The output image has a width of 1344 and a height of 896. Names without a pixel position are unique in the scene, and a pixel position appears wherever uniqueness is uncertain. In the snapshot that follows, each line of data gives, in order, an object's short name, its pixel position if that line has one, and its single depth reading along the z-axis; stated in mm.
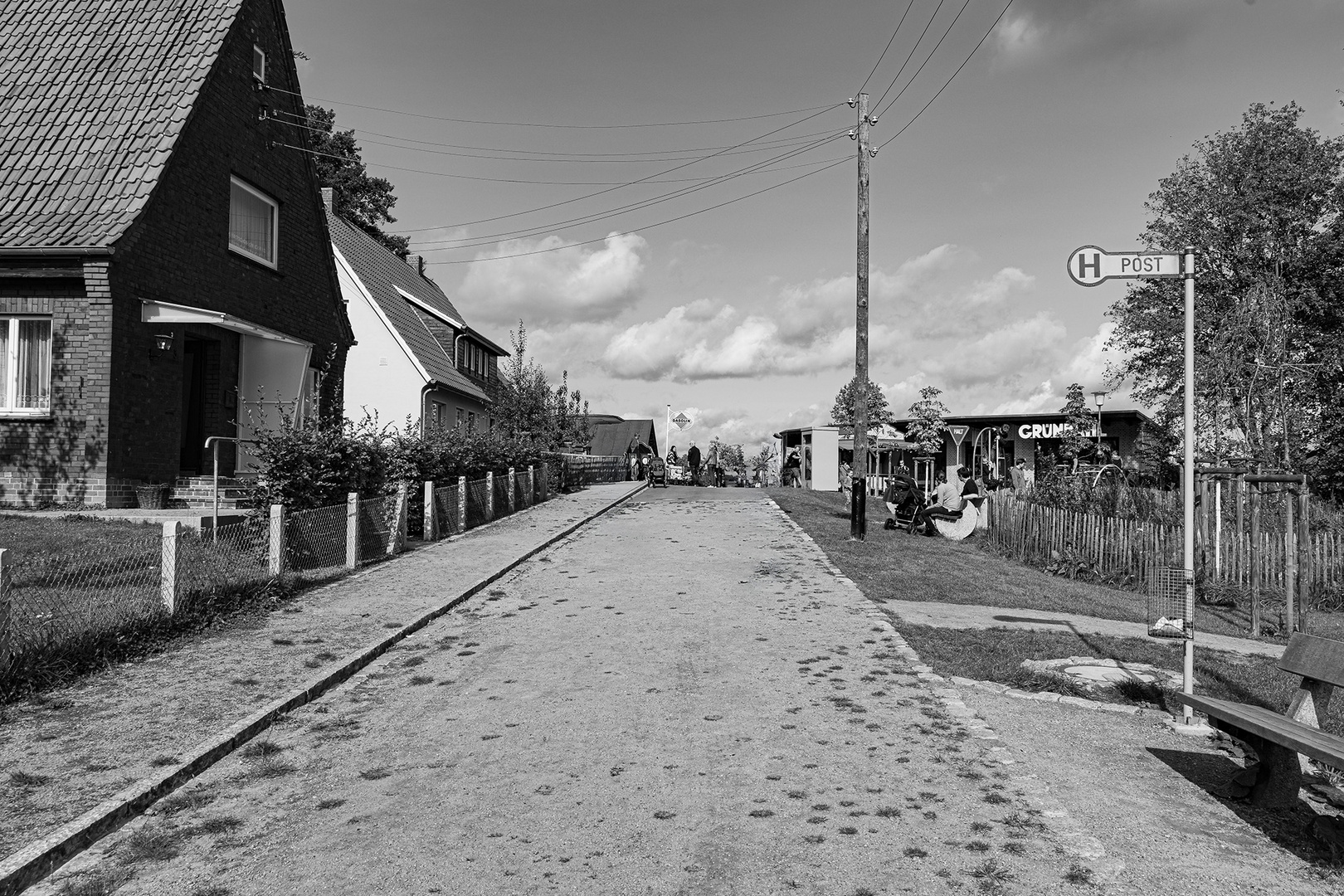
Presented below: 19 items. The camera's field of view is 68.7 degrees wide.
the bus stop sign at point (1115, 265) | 6797
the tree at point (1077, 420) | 25266
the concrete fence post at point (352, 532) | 11758
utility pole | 18420
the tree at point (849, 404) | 75844
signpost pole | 6414
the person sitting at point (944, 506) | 19234
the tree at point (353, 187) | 47812
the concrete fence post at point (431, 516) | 15008
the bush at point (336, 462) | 11141
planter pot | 14062
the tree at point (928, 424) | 35156
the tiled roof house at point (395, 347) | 30609
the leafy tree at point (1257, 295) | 31047
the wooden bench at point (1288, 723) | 4551
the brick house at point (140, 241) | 13602
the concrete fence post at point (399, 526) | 13234
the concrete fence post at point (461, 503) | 16266
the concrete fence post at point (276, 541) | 9852
